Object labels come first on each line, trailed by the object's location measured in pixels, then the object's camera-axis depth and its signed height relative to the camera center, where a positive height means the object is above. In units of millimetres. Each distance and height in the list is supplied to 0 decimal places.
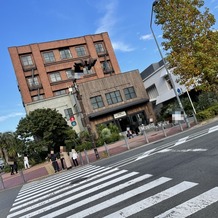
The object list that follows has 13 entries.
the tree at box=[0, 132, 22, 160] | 45825 +5267
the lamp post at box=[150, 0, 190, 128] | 19922 +5872
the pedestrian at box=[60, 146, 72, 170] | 16422 -464
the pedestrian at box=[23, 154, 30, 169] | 30625 +182
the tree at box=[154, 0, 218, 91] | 21547 +5685
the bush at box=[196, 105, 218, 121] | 20391 -630
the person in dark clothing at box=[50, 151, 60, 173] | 16719 -414
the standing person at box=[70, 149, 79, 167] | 16969 -416
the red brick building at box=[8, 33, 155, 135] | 35281 +11854
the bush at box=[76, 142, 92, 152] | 30172 -32
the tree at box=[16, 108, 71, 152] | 33656 +3881
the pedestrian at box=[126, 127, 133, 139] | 28872 -408
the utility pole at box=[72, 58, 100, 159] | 14173 +4182
